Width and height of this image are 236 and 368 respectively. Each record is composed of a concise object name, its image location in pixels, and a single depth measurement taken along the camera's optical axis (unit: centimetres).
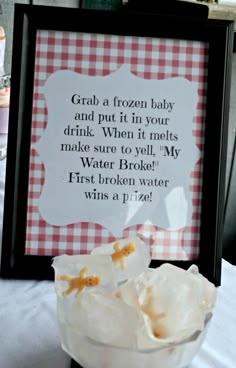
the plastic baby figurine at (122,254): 54
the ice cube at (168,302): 47
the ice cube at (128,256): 55
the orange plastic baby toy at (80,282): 51
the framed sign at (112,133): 73
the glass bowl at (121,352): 46
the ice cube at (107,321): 46
